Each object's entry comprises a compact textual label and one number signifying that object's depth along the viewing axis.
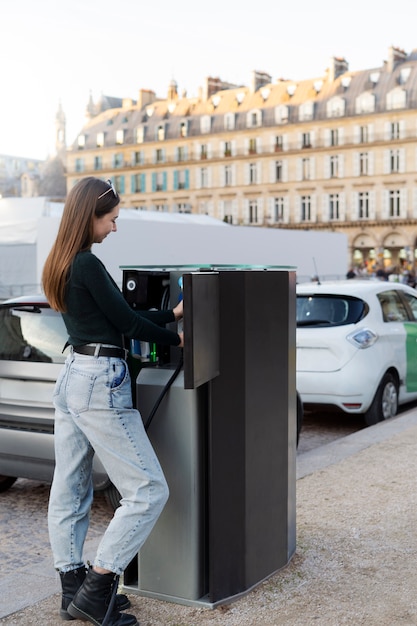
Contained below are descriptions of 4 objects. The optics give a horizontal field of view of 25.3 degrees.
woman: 3.46
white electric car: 8.86
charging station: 3.72
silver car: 5.70
